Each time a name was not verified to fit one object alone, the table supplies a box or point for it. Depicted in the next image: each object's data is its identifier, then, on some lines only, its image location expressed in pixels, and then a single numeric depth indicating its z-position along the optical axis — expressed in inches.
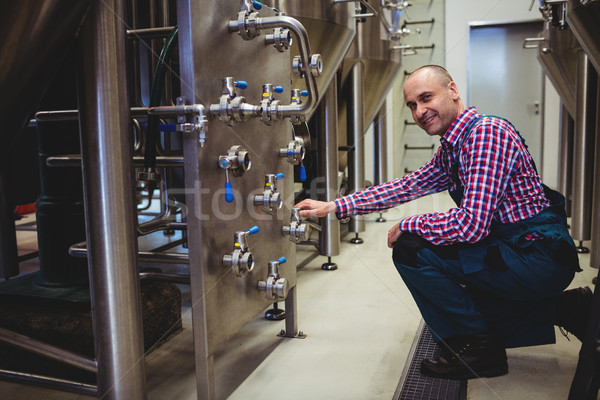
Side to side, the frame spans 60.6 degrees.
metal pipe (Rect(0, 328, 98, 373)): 47.4
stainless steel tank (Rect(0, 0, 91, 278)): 37.2
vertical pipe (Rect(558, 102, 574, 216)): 137.8
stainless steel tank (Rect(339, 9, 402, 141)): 126.7
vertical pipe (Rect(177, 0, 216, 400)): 45.3
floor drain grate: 55.2
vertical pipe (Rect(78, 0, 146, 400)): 42.7
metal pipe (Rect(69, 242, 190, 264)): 59.2
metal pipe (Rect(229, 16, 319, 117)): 49.1
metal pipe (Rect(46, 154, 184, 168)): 56.9
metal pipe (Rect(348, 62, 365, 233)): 127.6
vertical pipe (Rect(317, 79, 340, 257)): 110.7
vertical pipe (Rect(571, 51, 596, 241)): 109.8
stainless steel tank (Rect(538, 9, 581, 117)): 112.3
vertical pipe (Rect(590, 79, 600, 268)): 97.3
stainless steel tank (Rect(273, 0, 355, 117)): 84.7
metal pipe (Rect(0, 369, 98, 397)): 47.6
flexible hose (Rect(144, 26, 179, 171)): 49.2
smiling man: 55.3
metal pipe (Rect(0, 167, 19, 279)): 97.7
